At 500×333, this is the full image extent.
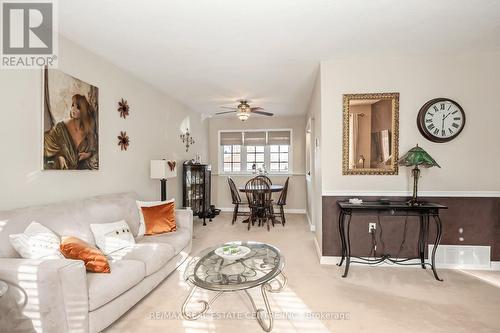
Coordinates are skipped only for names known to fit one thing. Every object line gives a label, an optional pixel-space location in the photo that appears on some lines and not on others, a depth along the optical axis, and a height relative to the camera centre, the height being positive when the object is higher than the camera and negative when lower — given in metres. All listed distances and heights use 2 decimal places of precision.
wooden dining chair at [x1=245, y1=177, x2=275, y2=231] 5.19 -0.75
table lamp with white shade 3.92 -0.08
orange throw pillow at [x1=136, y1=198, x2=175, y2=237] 3.03 -0.60
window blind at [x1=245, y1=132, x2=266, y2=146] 6.85 +0.71
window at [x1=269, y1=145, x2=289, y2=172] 6.83 +0.19
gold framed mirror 3.17 +0.38
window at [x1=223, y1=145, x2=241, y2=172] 7.01 +0.19
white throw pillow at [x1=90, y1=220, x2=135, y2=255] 2.44 -0.70
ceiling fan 4.87 +1.06
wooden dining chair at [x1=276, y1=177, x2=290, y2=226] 5.40 -0.75
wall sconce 5.37 +0.57
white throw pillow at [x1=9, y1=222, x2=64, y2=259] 1.79 -0.56
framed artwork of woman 2.38 +0.42
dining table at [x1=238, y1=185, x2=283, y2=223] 5.19 -0.49
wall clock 3.07 +0.55
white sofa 1.58 -0.82
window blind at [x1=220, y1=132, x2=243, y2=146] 6.95 +0.73
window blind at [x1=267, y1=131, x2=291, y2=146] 6.77 +0.71
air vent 3.05 -1.09
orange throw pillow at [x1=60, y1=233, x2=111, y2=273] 1.92 -0.68
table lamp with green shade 2.82 +0.04
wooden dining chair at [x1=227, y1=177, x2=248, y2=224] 5.44 -0.70
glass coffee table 1.83 -0.83
